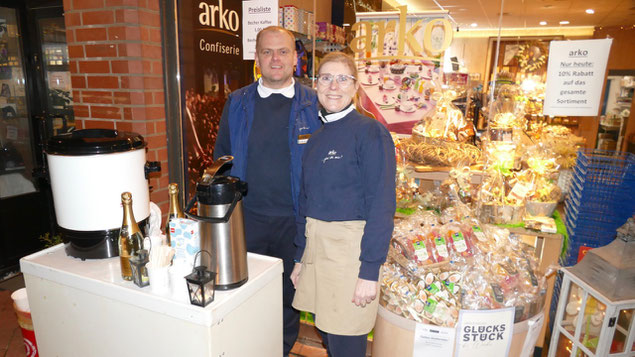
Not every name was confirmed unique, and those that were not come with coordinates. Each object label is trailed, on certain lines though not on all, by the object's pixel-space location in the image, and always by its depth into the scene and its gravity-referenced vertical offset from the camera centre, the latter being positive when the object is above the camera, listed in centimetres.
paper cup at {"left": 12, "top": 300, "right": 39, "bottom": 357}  172 -105
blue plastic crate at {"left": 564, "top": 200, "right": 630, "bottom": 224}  234 -65
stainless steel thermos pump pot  129 -43
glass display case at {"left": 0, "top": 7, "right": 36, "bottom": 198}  313 -23
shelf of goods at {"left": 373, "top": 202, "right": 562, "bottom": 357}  186 -87
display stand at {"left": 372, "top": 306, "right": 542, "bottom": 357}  183 -110
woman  152 -43
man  197 -22
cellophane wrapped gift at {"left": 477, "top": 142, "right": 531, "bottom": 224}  242 -54
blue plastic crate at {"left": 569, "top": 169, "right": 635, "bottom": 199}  229 -46
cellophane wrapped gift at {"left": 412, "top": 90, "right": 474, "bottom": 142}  280 -16
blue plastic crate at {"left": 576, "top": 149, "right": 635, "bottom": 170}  226 -32
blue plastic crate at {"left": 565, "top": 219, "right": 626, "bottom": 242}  236 -74
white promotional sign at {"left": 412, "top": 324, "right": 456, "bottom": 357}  179 -108
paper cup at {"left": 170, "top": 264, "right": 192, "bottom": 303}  124 -63
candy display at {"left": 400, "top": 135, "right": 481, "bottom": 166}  261 -33
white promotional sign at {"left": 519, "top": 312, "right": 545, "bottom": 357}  187 -110
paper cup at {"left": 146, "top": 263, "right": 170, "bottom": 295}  129 -61
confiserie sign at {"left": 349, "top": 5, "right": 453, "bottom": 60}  298 +52
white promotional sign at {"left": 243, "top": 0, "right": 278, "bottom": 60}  222 +45
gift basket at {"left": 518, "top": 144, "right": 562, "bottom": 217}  247 -49
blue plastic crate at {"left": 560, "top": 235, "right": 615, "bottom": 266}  242 -87
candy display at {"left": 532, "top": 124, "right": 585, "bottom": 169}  294 -30
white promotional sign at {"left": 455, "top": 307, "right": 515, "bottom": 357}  177 -103
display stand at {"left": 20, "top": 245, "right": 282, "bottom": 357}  121 -73
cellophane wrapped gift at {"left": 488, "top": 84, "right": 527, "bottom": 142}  272 -9
